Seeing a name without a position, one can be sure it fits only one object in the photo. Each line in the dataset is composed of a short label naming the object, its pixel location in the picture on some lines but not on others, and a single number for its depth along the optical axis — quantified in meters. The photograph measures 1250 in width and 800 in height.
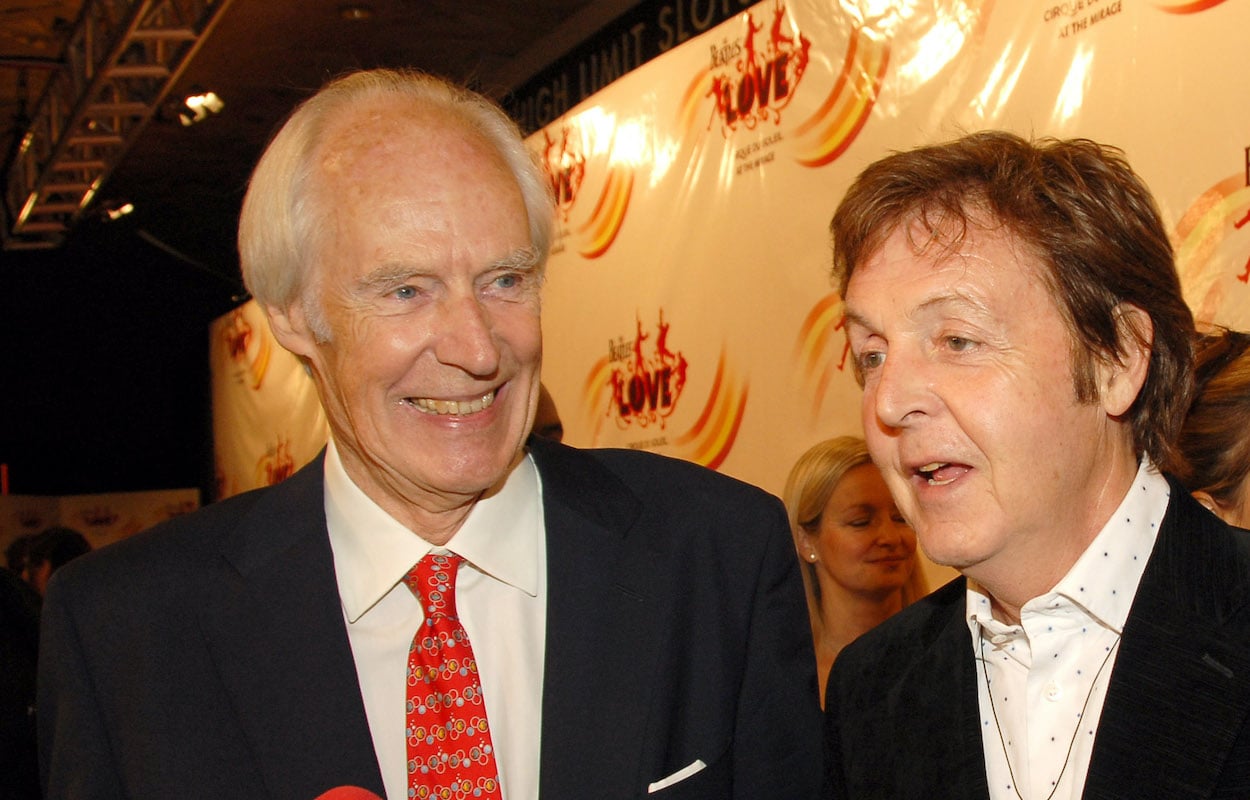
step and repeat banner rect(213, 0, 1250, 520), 2.42
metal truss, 6.15
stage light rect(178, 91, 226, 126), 7.24
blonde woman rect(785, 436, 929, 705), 3.38
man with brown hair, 1.40
